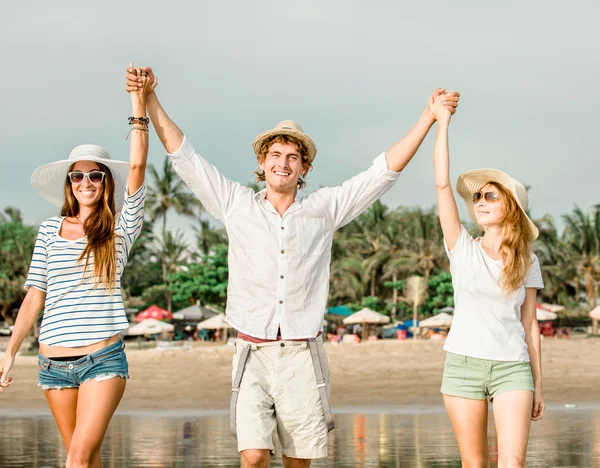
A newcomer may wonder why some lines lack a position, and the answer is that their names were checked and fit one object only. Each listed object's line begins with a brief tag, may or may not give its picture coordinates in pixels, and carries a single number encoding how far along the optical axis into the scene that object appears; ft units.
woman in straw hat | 16.74
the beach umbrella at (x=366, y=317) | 164.20
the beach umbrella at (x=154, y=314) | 165.27
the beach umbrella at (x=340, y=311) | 176.86
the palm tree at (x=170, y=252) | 212.02
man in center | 16.80
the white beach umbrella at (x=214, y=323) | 157.07
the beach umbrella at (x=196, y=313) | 178.12
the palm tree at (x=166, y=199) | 214.28
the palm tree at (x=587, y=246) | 186.91
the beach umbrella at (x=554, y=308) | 172.58
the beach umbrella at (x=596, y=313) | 142.24
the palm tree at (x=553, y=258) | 186.60
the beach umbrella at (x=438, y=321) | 156.35
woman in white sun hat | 16.14
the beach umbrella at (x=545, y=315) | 146.51
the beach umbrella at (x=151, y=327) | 154.81
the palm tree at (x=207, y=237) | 202.18
